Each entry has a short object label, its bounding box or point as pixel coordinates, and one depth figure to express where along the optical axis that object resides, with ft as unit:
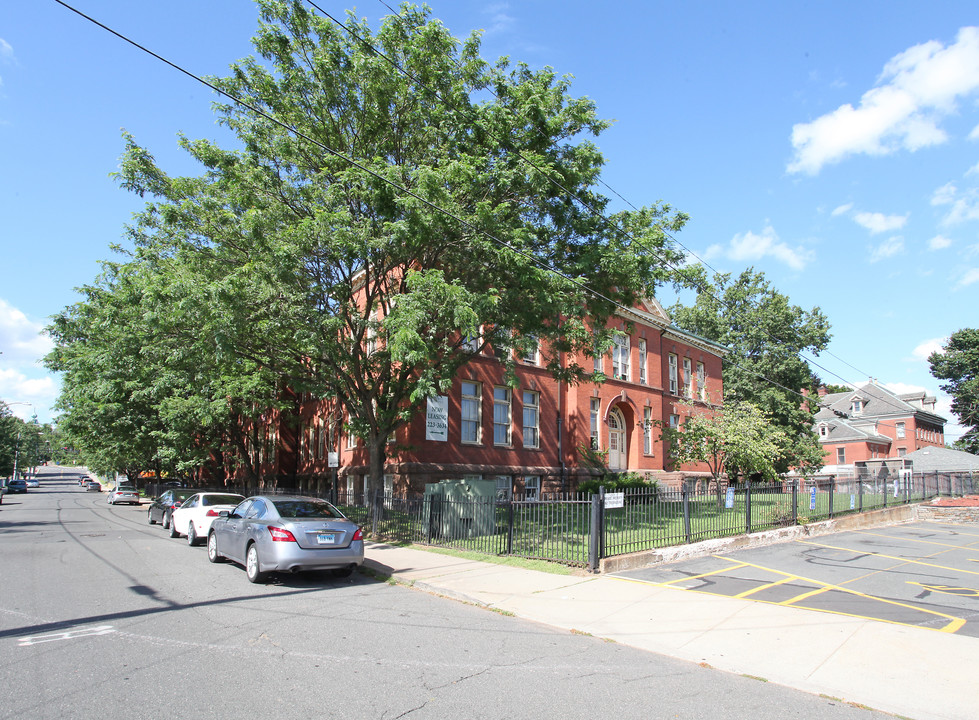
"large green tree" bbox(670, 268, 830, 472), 140.67
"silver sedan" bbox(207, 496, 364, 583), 33.32
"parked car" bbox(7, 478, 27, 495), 218.52
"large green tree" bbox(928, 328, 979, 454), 194.08
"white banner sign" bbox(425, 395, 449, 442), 79.92
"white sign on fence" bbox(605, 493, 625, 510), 38.86
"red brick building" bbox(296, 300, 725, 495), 80.94
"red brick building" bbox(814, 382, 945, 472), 201.98
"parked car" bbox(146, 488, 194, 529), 69.82
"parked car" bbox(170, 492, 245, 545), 51.26
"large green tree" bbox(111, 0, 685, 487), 46.55
